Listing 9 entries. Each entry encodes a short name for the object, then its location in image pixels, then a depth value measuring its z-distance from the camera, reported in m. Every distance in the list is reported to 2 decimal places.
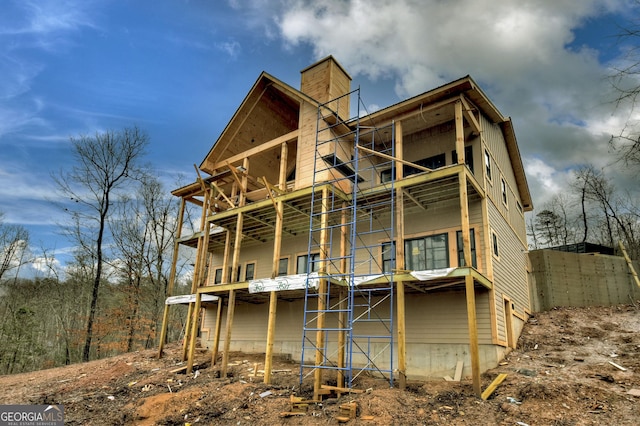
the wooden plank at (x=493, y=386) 10.34
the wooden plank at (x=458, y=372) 12.11
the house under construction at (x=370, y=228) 12.95
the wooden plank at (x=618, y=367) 11.66
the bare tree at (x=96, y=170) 27.91
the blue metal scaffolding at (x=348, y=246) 13.32
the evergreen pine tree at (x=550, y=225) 40.72
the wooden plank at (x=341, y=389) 11.37
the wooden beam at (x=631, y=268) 20.71
